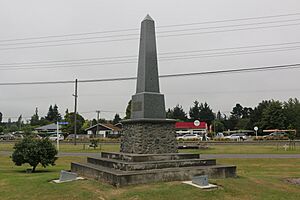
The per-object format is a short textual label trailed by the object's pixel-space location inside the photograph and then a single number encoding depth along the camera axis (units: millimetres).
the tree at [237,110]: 117906
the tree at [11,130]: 103519
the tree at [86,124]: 85250
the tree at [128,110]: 51366
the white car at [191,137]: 50391
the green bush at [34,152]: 16297
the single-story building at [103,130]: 72938
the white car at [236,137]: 51038
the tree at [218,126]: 85688
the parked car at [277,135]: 50406
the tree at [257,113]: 76625
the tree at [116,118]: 106938
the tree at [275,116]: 66375
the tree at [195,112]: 100188
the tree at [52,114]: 128250
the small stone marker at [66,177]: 10353
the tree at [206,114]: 97688
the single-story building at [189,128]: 68375
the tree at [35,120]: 107719
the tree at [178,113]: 100250
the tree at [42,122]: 105688
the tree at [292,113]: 63669
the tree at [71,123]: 71706
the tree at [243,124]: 85812
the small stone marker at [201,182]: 8848
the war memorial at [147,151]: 9695
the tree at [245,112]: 108812
